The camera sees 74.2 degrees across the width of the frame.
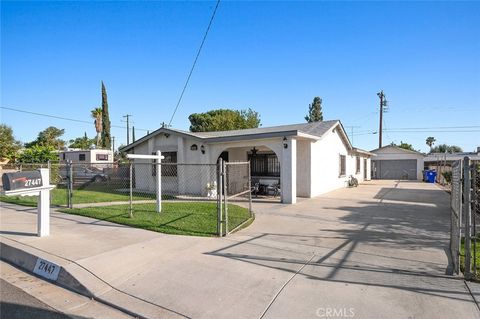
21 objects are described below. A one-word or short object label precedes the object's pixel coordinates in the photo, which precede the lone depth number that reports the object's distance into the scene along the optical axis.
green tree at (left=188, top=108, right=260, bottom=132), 40.91
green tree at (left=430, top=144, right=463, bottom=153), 94.49
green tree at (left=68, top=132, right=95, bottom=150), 63.52
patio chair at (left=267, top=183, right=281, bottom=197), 15.80
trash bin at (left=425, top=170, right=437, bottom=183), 28.44
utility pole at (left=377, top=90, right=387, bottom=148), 38.32
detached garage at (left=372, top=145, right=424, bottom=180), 33.03
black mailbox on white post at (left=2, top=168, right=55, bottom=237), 6.77
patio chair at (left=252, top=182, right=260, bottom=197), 16.02
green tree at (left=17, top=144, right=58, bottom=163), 30.85
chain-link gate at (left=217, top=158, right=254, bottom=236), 7.35
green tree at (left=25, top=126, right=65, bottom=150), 54.29
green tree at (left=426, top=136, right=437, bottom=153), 89.75
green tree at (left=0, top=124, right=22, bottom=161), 34.81
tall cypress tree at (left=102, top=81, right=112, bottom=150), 52.97
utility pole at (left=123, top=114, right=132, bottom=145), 57.34
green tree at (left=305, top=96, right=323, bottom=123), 52.53
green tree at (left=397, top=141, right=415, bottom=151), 73.47
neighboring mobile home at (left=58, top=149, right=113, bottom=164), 28.95
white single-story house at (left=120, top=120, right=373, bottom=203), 13.27
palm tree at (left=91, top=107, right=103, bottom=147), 55.78
